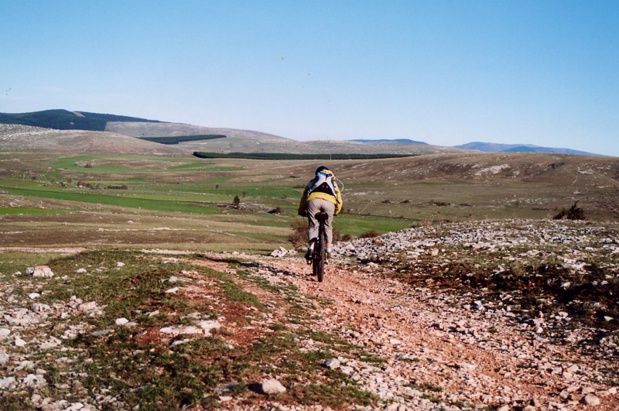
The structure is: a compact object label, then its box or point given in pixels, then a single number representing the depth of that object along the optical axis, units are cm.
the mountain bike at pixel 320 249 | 1516
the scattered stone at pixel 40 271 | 1207
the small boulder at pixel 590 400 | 728
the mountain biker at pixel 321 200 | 1492
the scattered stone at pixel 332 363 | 761
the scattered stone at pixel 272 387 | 646
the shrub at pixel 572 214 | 4047
